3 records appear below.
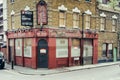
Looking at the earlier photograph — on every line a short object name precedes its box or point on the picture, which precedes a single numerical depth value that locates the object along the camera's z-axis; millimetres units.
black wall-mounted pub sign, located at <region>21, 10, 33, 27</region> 13117
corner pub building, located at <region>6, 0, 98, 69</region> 13314
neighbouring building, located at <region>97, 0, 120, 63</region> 16875
